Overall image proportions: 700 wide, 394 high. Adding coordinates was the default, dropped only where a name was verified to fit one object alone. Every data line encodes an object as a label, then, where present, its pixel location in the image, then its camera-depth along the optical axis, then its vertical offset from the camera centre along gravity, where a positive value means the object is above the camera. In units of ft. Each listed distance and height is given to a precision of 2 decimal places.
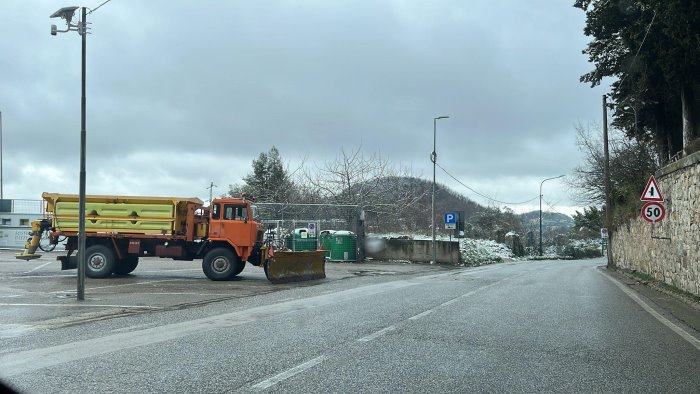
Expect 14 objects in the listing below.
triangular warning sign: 57.72 +3.69
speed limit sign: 57.88 +1.95
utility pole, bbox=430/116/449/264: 115.96 +14.66
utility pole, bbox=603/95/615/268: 115.34 +8.30
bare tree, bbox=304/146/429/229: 158.51 +10.47
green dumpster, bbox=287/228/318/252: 108.78 -1.39
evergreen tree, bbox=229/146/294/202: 174.91 +18.45
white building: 131.03 +2.75
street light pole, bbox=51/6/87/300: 46.29 +7.74
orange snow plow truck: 66.95 +0.12
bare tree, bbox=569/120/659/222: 94.68 +11.96
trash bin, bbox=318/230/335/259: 112.88 -1.36
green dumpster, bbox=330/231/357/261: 112.27 -2.47
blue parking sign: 119.24 +2.40
